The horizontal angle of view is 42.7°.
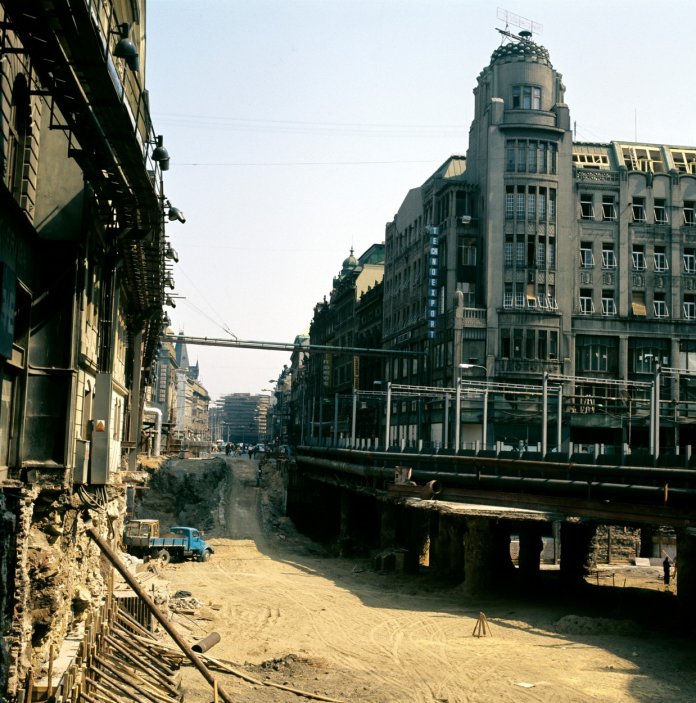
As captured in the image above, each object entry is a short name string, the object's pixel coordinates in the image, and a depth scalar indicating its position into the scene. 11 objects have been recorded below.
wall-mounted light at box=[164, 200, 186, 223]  28.40
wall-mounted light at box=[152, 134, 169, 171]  24.14
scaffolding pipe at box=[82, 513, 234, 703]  20.77
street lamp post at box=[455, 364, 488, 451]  50.21
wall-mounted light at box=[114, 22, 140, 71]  16.80
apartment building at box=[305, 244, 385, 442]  103.69
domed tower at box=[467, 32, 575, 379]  72.19
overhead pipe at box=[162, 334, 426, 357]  80.43
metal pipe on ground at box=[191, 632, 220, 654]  27.66
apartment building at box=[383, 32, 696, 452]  72.12
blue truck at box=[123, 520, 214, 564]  50.16
